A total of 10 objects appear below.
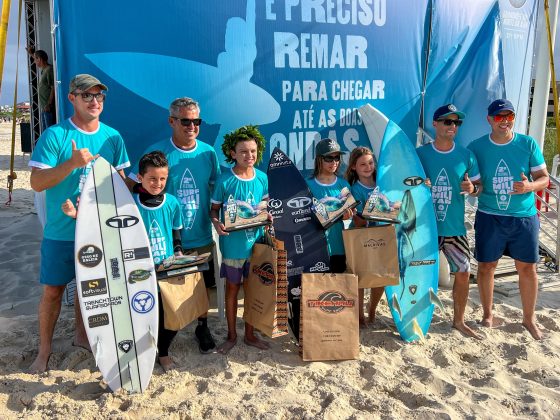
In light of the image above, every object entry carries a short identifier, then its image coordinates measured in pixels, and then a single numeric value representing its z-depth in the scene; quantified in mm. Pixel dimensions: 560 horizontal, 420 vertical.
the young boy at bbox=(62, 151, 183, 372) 2711
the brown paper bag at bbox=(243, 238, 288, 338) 2951
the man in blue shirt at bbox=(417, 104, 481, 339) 3303
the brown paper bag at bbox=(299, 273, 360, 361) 2990
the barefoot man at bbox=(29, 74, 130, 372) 2592
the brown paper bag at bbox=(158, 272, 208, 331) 2715
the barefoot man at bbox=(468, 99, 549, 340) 3293
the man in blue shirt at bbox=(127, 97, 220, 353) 2994
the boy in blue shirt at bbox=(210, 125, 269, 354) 2965
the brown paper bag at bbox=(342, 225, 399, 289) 3094
